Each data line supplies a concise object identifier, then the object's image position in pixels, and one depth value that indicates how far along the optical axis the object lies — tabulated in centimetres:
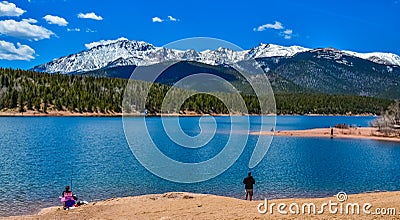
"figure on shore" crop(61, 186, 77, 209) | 2633
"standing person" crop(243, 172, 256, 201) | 2933
